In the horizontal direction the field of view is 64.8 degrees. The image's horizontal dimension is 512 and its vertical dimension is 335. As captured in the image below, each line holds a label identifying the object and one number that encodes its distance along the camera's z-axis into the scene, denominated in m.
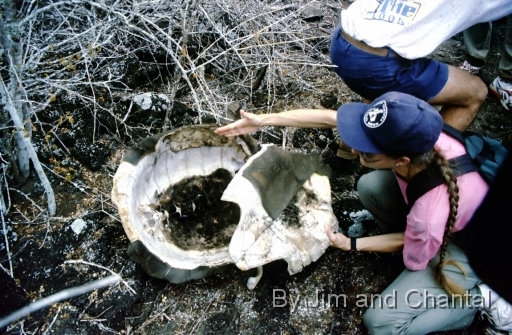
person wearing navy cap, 1.77
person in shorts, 2.13
